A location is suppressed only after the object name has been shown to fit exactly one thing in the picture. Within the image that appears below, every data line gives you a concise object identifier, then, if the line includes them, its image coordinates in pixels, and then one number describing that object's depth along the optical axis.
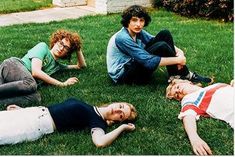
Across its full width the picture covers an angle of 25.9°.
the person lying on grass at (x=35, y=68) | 5.55
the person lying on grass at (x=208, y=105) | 4.87
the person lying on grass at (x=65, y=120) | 4.62
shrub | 10.87
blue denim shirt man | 5.97
